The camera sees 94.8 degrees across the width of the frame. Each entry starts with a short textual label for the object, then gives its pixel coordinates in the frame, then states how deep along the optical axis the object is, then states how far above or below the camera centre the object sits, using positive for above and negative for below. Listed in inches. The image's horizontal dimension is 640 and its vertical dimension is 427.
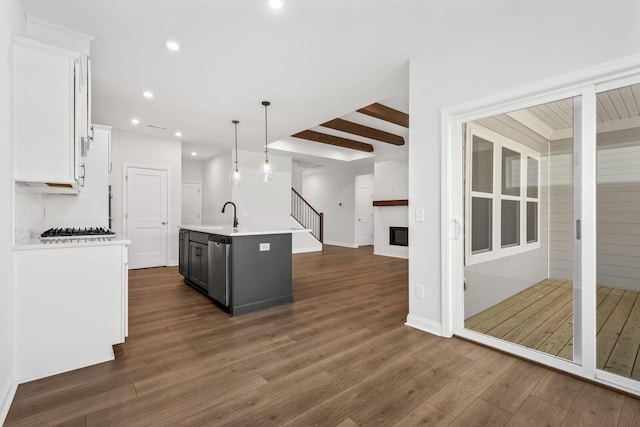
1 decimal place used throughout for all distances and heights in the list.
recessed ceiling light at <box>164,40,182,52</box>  109.4 +63.8
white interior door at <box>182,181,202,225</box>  342.6 +12.4
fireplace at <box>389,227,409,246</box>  293.5 -22.6
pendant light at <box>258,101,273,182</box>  171.8 +25.6
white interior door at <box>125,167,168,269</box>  233.0 -2.0
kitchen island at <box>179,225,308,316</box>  130.1 -25.5
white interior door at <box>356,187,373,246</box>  384.2 -1.8
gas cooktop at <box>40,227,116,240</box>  108.9 -8.1
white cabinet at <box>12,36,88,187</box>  79.5 +28.6
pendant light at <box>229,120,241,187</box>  190.1 +23.8
